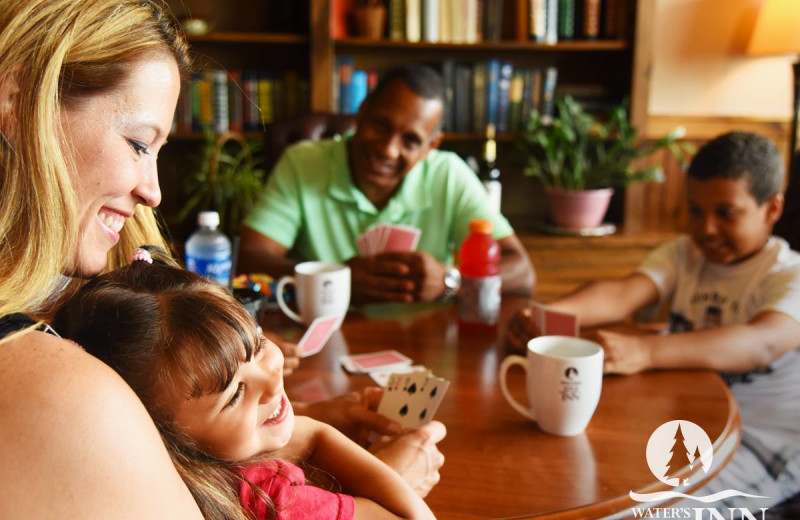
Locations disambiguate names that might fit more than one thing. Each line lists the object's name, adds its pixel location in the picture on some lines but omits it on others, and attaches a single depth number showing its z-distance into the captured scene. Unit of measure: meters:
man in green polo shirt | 2.02
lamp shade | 2.87
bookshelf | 3.06
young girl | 0.68
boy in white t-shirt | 1.28
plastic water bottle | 1.37
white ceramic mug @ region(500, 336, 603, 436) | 0.95
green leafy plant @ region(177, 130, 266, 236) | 2.92
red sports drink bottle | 1.41
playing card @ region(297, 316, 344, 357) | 1.25
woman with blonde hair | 0.51
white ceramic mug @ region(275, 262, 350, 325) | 1.37
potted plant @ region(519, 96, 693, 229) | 3.09
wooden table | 0.82
